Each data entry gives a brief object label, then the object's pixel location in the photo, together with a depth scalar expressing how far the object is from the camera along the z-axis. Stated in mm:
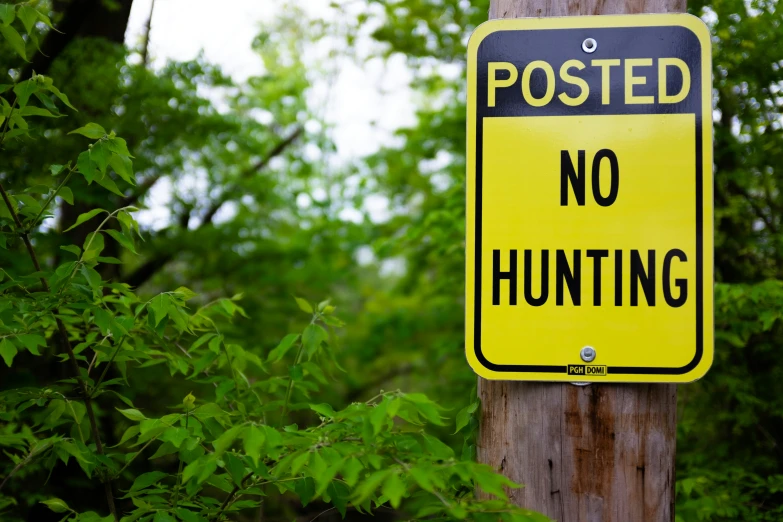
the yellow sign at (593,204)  1559
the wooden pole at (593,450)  1525
